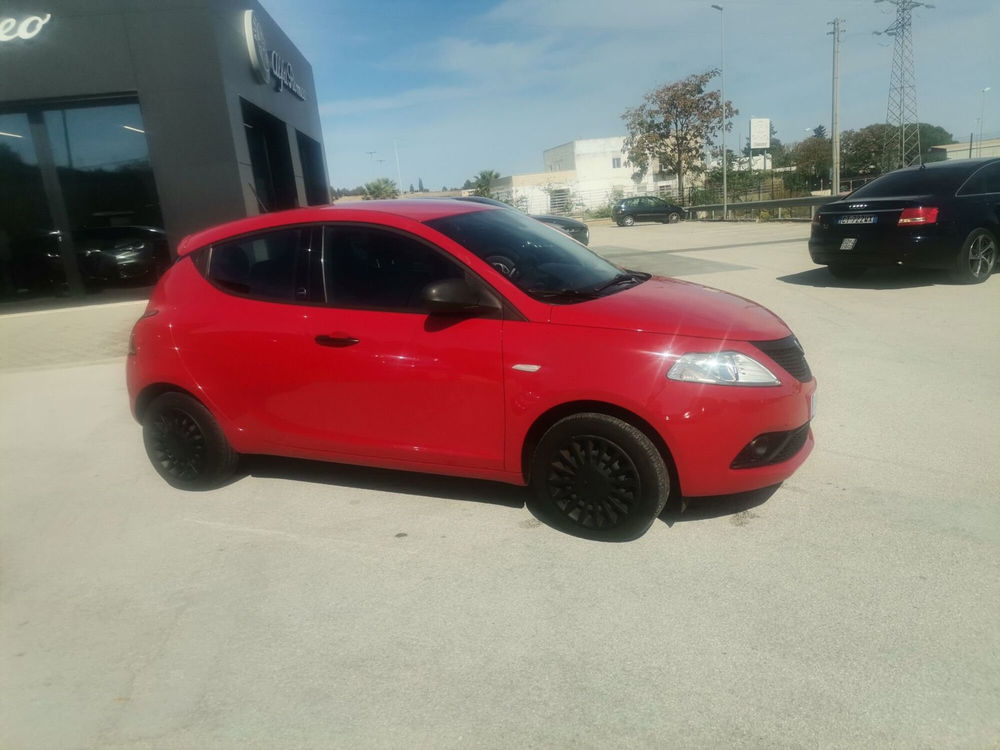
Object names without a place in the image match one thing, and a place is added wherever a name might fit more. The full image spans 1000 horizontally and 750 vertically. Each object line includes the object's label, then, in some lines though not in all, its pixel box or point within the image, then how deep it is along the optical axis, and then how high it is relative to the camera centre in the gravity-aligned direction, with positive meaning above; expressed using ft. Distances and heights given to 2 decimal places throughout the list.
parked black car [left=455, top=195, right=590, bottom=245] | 52.64 -1.22
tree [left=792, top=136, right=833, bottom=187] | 164.96 +7.82
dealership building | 36.58 +7.12
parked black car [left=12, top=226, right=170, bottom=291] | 38.99 -0.16
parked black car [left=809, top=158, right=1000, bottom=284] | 27.25 -1.61
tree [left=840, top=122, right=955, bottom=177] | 175.42 +9.21
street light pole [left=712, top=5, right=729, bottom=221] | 97.56 -0.24
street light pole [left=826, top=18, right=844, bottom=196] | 82.12 +9.18
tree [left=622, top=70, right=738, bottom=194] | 136.15 +15.28
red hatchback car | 10.18 -2.27
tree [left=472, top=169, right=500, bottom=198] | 246.06 +13.77
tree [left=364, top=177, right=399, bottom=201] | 257.34 +14.25
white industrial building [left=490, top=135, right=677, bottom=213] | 187.93 +9.05
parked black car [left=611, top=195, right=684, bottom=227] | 115.96 -1.06
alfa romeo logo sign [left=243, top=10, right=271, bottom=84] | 42.88 +12.06
